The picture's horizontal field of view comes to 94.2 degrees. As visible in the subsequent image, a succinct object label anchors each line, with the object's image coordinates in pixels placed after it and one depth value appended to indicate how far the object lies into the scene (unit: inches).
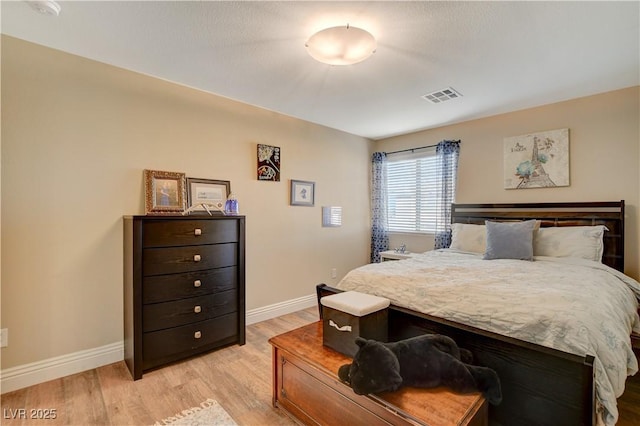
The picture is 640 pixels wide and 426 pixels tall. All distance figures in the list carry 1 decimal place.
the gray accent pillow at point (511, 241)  109.3
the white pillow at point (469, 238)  128.7
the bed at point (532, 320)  51.6
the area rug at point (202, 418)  68.7
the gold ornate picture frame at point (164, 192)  103.3
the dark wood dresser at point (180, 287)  88.3
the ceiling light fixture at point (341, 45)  71.4
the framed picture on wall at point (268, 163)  134.3
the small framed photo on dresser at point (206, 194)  113.3
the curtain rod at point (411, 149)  166.0
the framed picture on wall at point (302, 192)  147.8
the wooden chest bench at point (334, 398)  48.8
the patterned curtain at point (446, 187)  154.7
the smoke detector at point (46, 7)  66.2
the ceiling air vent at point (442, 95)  115.3
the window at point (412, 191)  166.4
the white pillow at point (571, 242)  105.8
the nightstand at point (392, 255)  160.1
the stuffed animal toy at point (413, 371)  52.2
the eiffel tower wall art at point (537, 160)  125.1
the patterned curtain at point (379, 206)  185.3
